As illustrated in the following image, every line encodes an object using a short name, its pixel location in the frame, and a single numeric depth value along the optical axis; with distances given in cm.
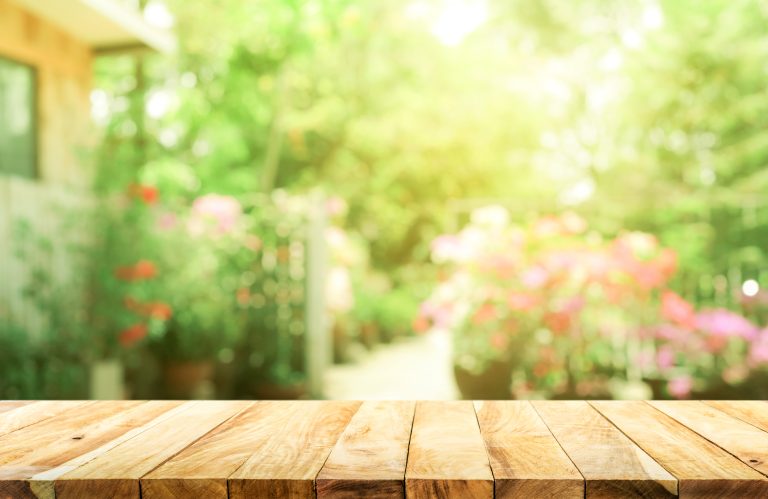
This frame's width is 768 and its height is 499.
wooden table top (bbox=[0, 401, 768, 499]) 108
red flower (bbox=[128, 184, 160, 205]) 515
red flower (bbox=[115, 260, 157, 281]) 488
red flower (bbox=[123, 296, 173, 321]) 492
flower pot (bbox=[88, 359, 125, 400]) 483
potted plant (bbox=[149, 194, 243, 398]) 534
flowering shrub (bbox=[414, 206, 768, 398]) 486
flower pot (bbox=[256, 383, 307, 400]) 555
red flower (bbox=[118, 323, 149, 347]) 483
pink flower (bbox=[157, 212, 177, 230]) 539
